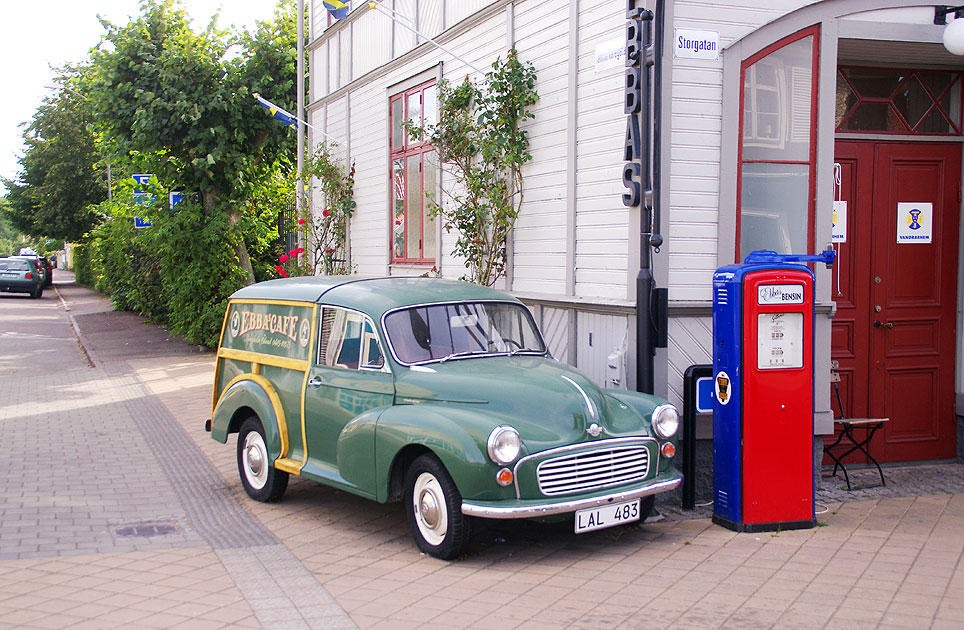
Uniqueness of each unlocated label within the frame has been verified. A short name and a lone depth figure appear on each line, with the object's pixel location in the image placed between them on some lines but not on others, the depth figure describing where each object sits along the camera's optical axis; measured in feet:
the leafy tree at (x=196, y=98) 56.75
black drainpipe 22.26
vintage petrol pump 19.70
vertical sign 22.80
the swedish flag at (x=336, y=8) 43.91
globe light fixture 23.34
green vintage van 17.69
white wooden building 23.72
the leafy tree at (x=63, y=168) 133.18
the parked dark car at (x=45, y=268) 130.50
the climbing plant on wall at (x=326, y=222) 49.08
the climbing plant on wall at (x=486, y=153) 29.81
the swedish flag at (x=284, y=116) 53.06
